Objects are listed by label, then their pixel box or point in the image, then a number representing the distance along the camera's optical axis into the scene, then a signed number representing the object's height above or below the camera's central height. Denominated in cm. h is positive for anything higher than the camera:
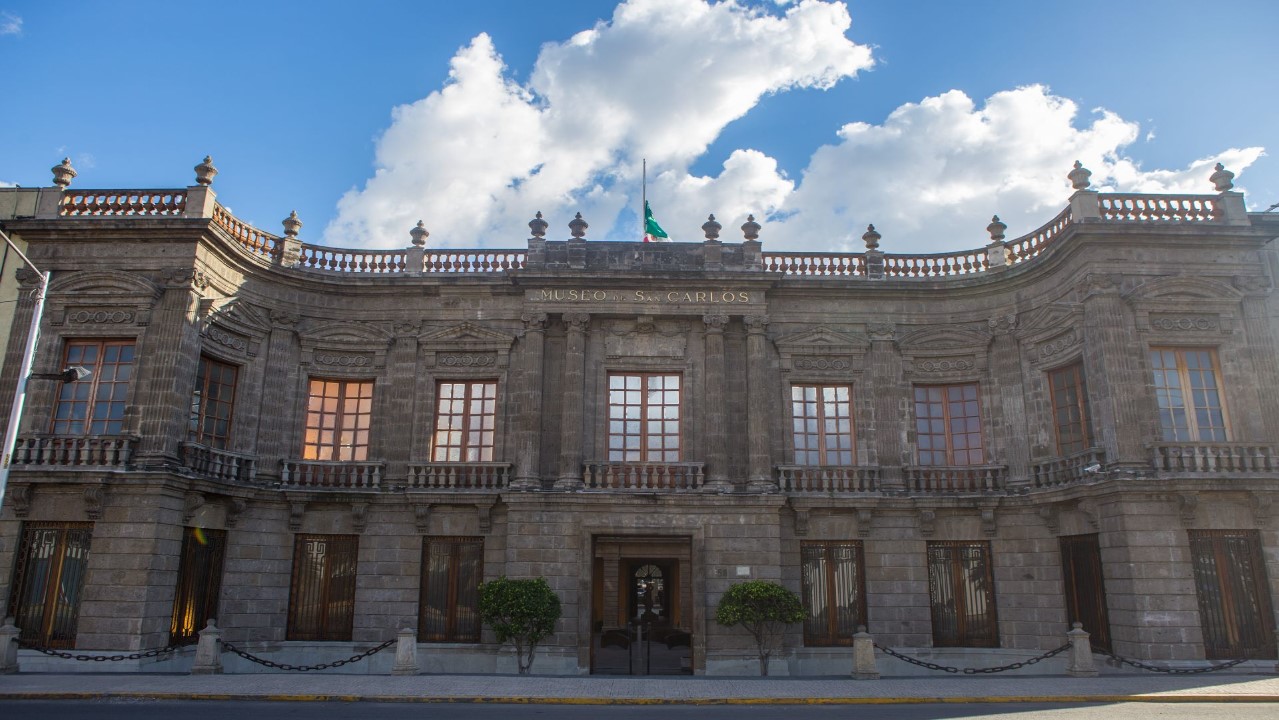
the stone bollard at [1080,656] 1479 -136
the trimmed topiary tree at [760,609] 1634 -65
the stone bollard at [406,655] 1522 -147
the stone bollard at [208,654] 1504 -148
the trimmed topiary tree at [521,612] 1619 -74
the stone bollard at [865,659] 1512 -146
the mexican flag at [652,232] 2080 +822
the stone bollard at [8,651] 1421 -137
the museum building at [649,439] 1543 +275
